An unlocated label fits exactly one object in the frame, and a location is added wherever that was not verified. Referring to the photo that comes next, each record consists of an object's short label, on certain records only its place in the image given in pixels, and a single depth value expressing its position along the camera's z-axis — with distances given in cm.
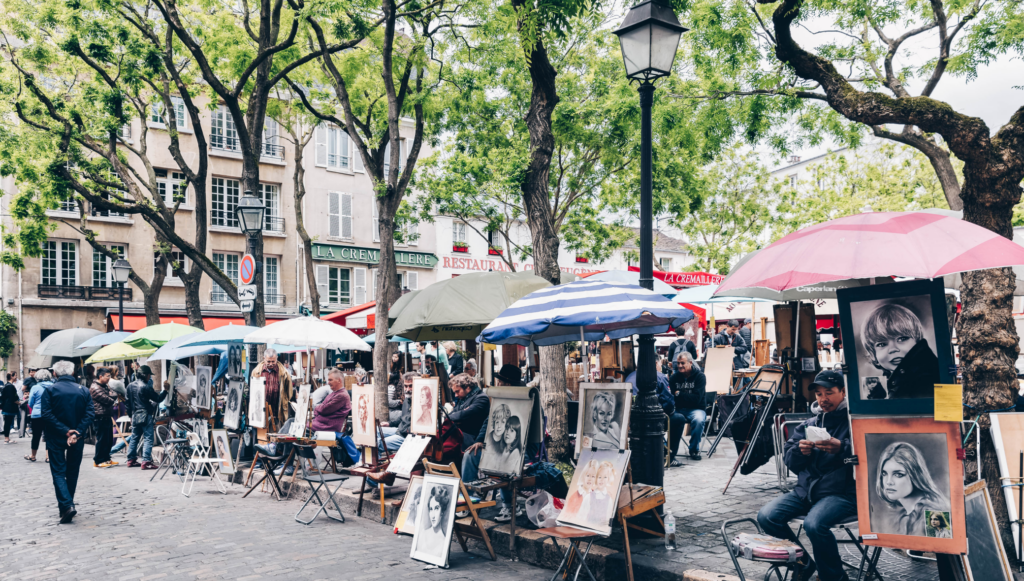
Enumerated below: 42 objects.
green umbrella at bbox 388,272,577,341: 873
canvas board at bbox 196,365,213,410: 1256
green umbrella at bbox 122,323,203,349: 1502
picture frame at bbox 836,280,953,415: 435
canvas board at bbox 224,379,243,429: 1141
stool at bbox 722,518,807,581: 419
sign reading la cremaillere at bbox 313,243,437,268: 3207
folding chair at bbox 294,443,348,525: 834
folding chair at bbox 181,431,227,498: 1056
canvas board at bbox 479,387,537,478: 664
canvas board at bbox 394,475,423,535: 680
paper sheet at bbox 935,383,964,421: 409
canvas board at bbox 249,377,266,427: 1067
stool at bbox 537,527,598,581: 545
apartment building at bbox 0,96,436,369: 2647
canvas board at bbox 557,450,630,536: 546
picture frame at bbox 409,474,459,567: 627
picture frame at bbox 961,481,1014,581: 426
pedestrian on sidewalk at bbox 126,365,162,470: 1301
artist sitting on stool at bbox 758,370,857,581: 455
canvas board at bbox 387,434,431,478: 757
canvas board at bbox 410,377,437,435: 773
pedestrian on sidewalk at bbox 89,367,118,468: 1320
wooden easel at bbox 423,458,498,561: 652
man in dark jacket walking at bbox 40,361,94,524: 841
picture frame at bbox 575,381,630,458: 584
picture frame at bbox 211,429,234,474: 1095
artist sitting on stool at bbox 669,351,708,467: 1027
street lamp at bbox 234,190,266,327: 1180
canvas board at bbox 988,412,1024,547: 535
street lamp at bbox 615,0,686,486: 600
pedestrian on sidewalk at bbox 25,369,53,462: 855
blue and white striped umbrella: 550
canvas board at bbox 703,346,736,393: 1141
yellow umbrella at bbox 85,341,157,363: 1479
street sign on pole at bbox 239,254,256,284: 1152
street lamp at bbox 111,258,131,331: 1958
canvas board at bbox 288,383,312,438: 977
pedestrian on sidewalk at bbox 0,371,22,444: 1955
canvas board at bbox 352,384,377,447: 859
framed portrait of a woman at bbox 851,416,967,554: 413
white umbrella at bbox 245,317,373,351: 1038
